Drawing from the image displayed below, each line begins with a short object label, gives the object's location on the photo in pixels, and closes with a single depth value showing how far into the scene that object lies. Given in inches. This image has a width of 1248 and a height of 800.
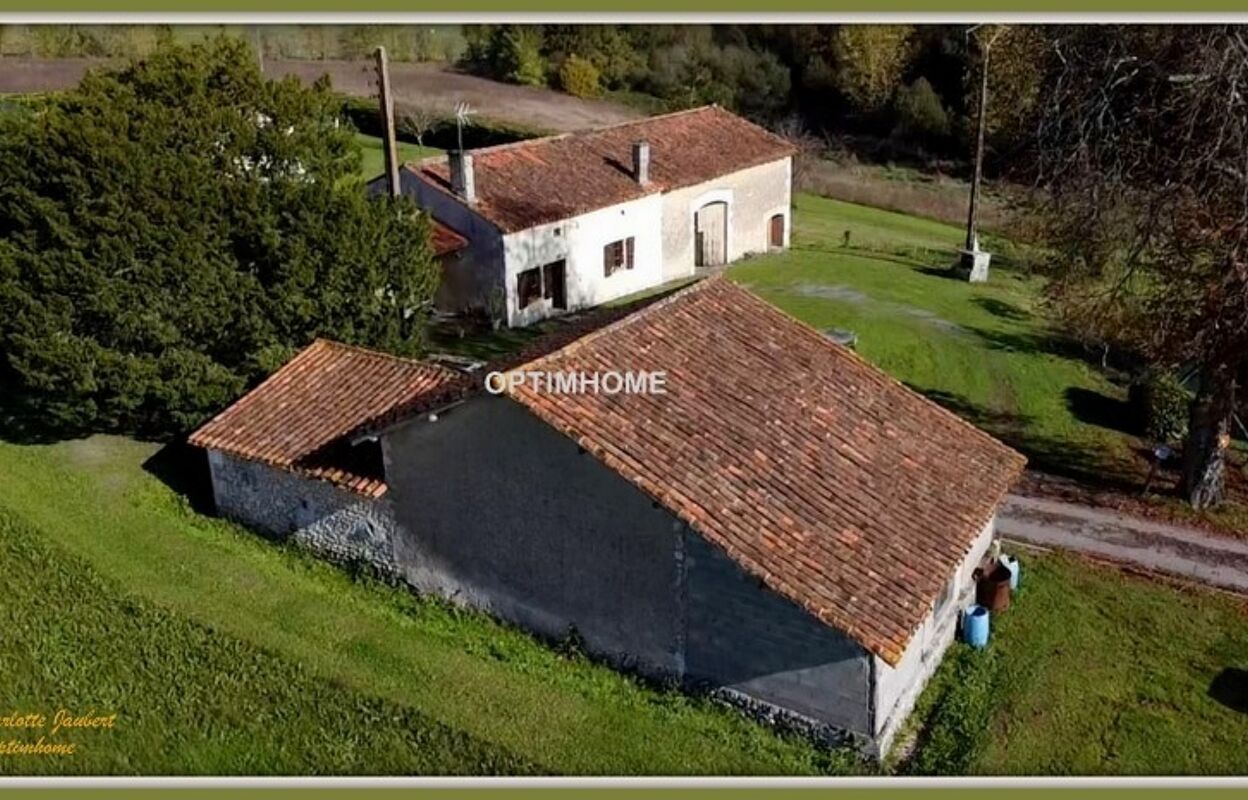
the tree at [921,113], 2285.9
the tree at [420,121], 2078.0
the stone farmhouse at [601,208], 1259.8
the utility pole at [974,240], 1502.2
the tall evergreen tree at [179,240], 803.4
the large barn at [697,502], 571.2
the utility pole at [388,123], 1015.6
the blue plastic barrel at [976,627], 676.1
